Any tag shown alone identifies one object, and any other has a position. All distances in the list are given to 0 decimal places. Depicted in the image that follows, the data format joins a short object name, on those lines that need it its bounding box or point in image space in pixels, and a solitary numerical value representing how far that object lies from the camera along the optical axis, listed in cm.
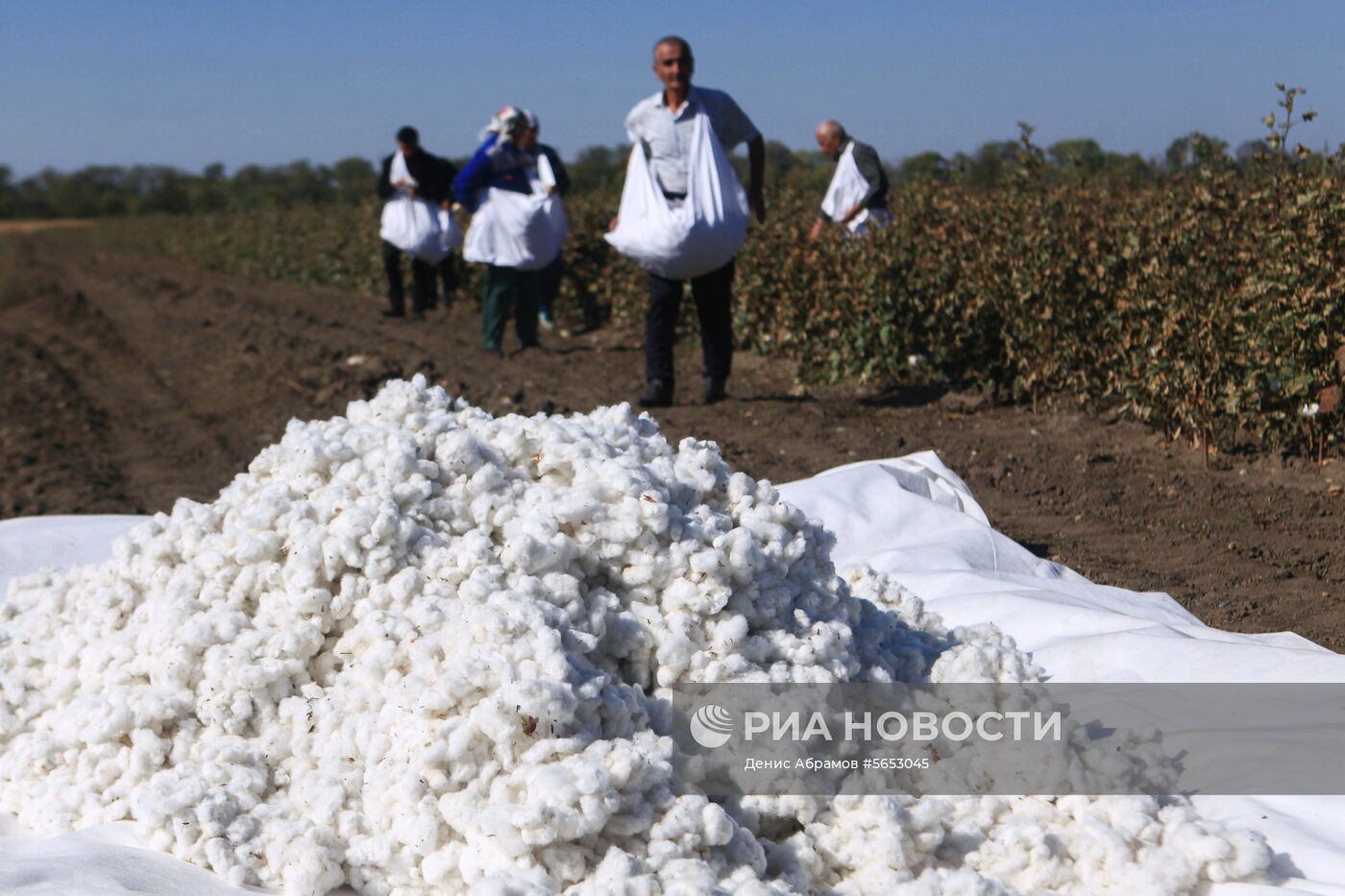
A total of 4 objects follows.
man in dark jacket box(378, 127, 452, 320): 1164
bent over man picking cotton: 844
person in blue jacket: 908
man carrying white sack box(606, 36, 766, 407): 624
